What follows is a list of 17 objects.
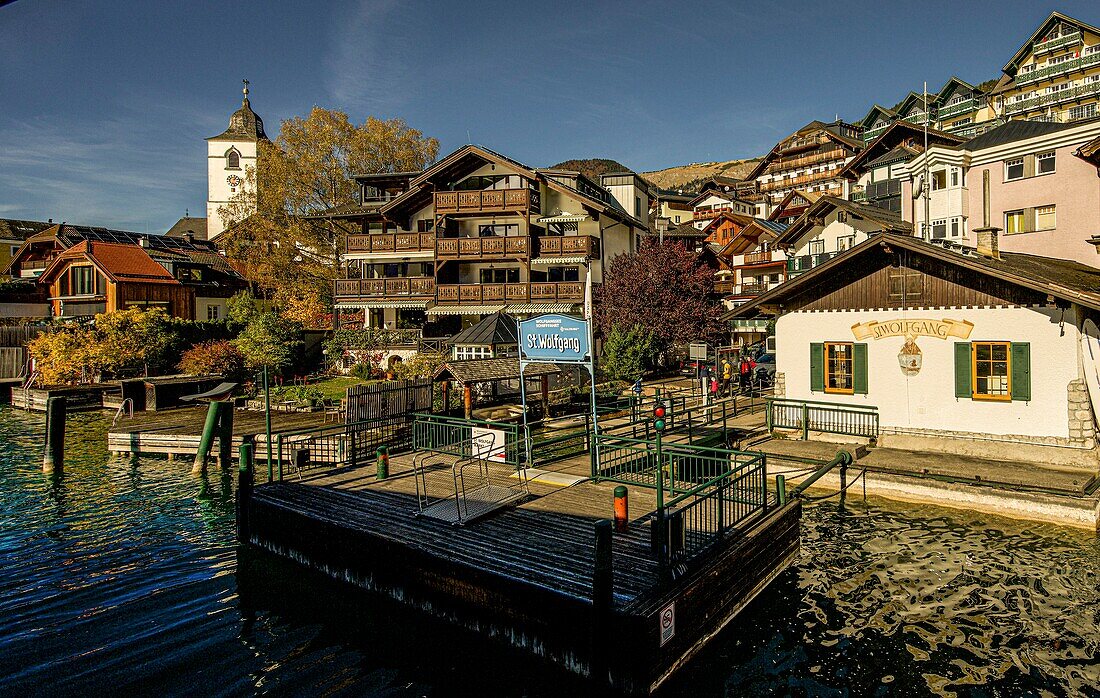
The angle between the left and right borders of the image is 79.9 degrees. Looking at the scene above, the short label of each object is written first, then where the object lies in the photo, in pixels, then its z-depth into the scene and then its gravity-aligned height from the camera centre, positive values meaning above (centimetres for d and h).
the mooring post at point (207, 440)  2208 -298
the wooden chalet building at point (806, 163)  9031 +2594
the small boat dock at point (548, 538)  906 -335
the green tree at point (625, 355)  3284 -45
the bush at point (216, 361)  3816 -57
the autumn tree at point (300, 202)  5103 +1190
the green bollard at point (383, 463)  1582 -275
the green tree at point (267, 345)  3822 +39
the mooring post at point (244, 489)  1453 -313
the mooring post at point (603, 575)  859 -300
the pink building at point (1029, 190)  2767 +713
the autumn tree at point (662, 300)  3953 +279
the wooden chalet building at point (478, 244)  4162 +680
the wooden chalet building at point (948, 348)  1769 -19
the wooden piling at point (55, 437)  2259 -288
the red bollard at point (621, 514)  1127 -293
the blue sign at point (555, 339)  1555 +19
